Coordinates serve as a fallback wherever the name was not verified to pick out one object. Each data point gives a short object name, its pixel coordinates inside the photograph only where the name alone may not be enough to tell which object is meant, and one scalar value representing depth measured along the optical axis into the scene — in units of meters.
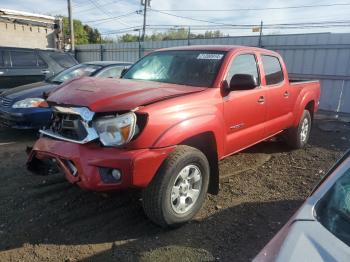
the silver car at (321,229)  1.39
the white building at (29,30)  16.22
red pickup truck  2.96
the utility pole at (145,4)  34.97
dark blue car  6.15
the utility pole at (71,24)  23.90
